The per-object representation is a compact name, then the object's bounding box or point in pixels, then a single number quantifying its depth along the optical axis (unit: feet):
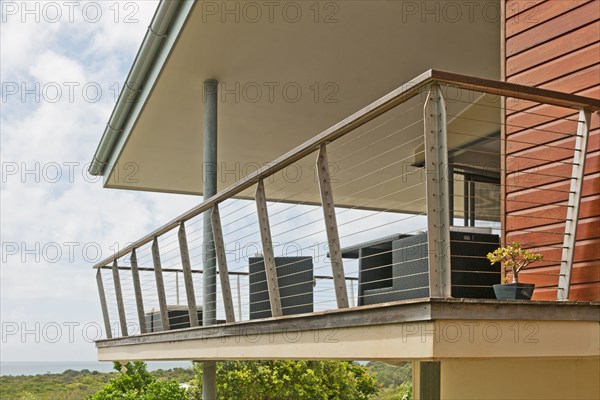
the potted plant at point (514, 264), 14.10
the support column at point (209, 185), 29.40
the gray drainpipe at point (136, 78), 25.98
